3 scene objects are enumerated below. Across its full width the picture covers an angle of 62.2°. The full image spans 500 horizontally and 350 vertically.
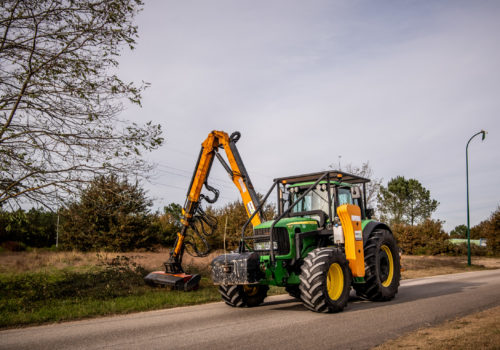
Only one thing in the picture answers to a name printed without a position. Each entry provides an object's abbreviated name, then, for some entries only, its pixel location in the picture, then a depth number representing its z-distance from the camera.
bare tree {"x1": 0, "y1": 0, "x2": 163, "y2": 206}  8.82
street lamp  25.94
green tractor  7.61
